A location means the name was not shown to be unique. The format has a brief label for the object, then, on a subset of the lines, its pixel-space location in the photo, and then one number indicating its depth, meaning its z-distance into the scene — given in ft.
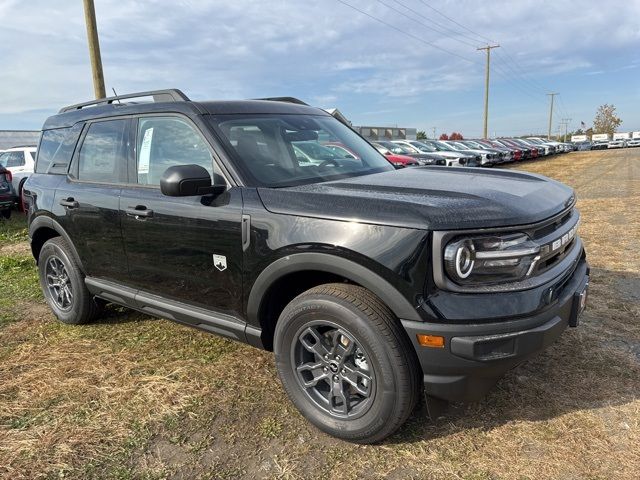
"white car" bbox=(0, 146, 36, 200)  37.70
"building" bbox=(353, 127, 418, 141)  141.77
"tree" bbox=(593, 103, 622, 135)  322.34
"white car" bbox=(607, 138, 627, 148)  186.81
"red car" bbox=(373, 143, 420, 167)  54.64
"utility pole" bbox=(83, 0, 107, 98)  34.81
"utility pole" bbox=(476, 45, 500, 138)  143.74
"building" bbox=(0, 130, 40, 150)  88.02
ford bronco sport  7.42
